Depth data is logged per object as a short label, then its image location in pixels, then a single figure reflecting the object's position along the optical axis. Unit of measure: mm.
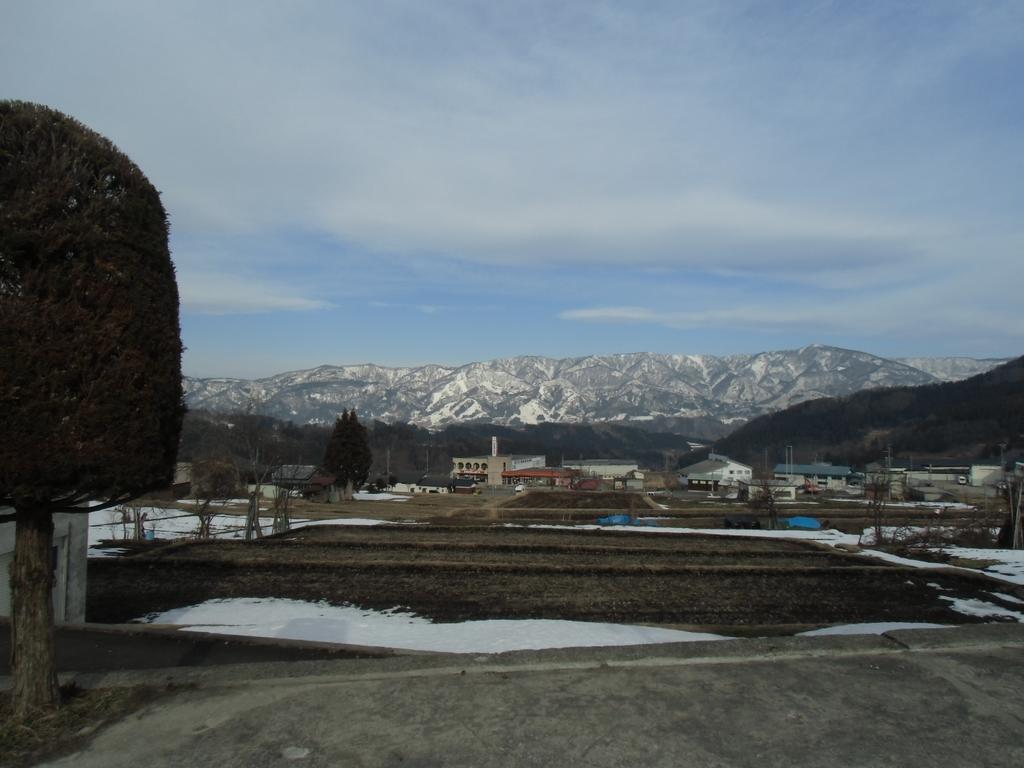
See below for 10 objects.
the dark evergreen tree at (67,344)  3943
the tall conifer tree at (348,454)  59469
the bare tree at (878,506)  24578
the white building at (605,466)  134125
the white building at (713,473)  107962
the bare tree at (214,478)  27673
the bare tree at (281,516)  25531
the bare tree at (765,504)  33012
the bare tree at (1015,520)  23078
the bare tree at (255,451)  23969
